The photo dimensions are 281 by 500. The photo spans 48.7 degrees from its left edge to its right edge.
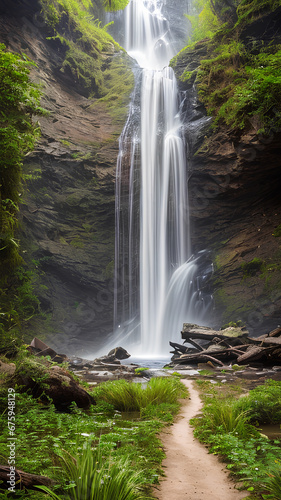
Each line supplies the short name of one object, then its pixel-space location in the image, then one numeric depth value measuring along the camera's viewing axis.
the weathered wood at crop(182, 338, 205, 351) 10.64
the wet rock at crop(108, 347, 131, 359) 13.34
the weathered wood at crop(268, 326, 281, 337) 9.54
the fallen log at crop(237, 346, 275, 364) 8.55
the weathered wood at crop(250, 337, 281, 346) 8.86
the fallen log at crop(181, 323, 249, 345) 10.29
